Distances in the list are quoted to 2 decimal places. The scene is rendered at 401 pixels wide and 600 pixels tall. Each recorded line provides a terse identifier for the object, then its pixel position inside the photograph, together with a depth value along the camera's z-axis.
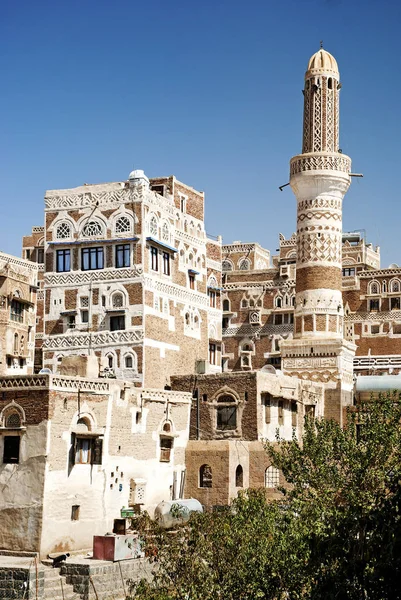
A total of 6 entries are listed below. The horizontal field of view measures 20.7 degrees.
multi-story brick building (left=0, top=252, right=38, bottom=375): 52.12
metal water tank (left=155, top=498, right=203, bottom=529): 36.66
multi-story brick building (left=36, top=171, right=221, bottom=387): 48.59
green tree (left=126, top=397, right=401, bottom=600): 23.94
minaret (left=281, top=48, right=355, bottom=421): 51.62
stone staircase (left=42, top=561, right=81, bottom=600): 31.56
